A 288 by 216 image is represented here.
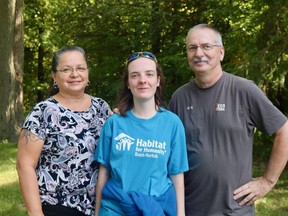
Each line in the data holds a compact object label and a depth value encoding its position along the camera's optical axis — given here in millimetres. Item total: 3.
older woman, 3112
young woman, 2990
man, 3271
